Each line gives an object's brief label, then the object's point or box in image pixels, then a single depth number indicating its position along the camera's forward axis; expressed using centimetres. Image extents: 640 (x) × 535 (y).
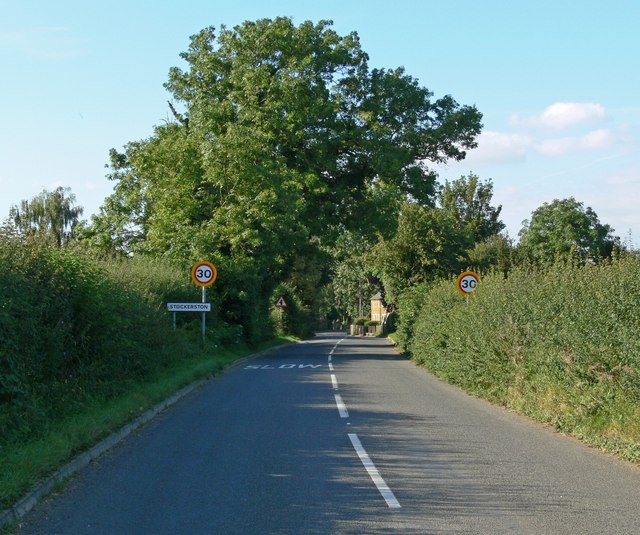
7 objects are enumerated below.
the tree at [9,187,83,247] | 6019
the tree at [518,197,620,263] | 6200
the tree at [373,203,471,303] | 4366
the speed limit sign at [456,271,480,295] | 2264
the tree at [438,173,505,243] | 7831
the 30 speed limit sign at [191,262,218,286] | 2591
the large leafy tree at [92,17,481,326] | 3262
